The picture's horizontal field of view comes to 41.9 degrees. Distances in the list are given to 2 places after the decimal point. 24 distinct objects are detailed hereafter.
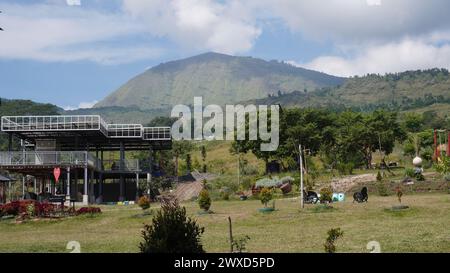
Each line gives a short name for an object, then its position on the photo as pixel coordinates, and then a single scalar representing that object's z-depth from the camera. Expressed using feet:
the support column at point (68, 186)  148.36
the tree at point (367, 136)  215.51
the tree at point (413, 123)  310.45
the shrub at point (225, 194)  138.23
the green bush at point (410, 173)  141.01
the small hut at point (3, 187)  142.05
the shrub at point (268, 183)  149.69
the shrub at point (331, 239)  47.45
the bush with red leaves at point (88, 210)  105.81
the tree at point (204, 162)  243.89
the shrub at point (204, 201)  98.63
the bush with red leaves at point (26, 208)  103.14
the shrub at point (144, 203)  105.26
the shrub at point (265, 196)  101.76
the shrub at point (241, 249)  47.67
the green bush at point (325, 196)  102.68
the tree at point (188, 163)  246.56
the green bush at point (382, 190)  122.93
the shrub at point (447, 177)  126.52
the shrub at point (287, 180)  153.67
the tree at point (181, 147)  237.78
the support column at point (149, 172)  173.17
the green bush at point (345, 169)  167.85
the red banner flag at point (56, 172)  145.57
